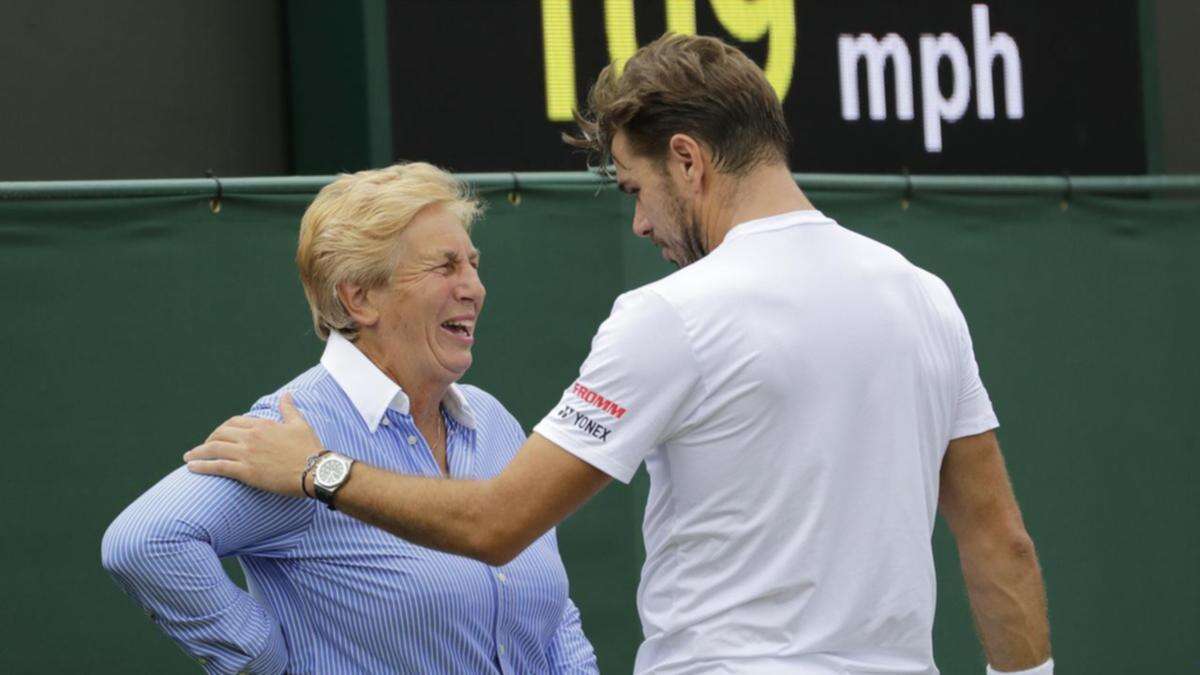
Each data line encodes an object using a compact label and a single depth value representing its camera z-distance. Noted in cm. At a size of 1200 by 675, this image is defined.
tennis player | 457
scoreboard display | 902
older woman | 529
